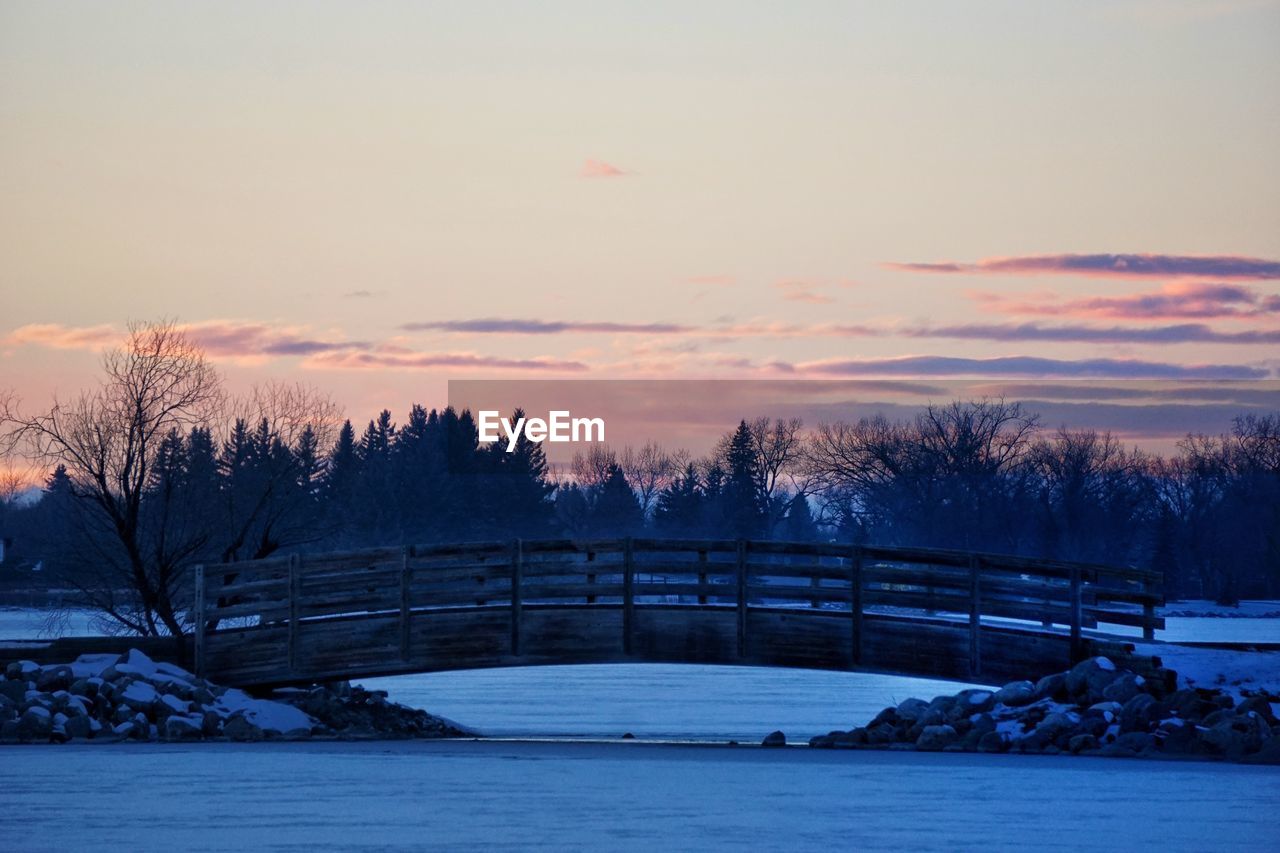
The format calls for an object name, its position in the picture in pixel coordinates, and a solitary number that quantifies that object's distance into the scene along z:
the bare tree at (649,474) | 138.62
